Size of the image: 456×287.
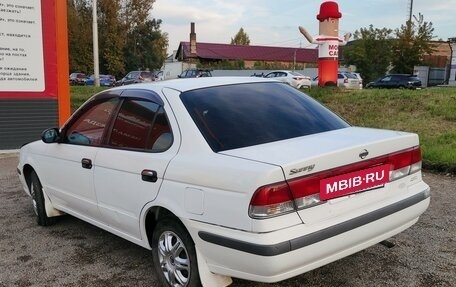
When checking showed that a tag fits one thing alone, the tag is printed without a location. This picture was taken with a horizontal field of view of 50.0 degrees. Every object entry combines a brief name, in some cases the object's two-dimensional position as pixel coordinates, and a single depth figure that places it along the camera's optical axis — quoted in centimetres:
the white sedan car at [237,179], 287
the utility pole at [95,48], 2491
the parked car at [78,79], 4081
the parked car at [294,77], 2850
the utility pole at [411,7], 5706
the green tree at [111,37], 4459
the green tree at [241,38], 9081
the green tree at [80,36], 4322
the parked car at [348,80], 2805
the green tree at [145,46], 5250
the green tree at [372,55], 4625
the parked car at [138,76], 3356
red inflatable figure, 1509
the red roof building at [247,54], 6232
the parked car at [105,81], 4011
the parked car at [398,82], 3384
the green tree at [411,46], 4481
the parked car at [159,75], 3656
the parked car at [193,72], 3340
